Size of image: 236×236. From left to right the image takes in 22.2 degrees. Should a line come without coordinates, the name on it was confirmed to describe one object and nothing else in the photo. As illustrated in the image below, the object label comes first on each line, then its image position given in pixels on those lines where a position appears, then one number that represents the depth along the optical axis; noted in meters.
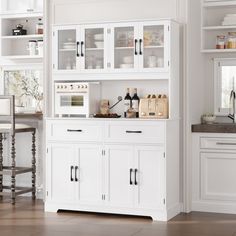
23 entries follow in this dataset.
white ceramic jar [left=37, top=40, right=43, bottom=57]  7.23
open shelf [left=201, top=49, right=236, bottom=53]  6.59
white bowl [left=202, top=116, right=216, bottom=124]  6.62
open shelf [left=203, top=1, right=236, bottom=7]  6.57
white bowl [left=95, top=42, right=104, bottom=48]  6.32
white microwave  6.37
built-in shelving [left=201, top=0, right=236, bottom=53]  6.61
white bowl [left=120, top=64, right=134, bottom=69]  6.23
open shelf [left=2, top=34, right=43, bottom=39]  7.25
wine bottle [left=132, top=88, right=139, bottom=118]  6.35
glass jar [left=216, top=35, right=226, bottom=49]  6.64
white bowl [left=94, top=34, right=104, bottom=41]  6.32
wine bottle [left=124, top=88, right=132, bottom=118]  6.40
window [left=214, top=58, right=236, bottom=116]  6.79
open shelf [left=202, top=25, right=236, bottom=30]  6.53
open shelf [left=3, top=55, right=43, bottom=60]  7.26
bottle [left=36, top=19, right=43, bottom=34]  7.30
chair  6.72
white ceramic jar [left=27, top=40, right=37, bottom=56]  7.30
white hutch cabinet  5.96
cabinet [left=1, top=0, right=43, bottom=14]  7.29
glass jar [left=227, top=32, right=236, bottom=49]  6.58
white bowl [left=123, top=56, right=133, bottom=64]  6.23
